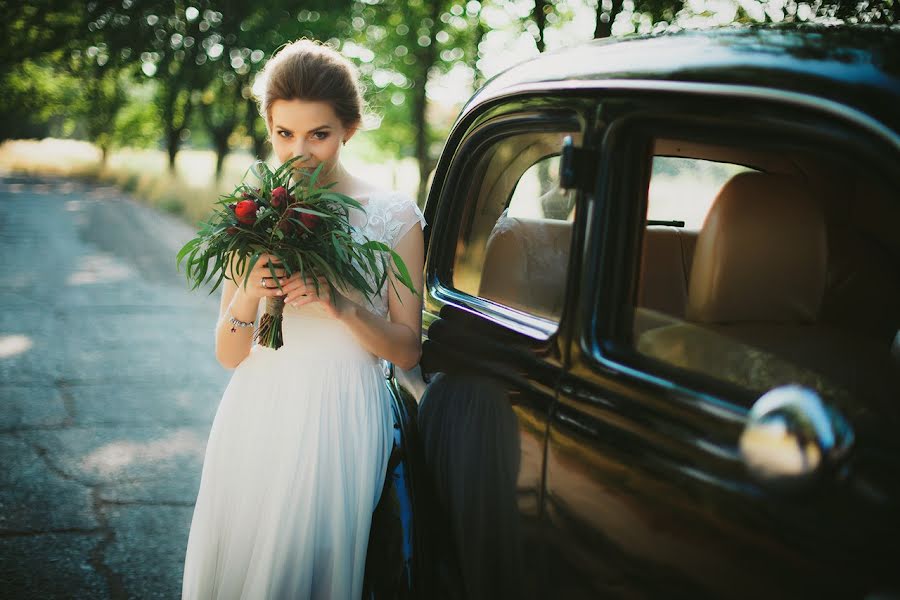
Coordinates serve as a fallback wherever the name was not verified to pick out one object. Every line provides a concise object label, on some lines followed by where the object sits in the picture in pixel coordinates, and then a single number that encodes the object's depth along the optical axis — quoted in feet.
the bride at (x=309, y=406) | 7.41
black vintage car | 3.87
